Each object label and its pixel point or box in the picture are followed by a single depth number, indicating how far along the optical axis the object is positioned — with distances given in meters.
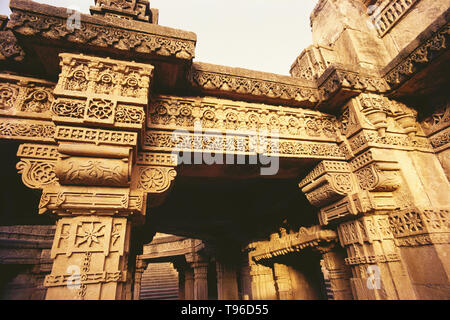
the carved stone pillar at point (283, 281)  4.42
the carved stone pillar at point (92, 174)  1.60
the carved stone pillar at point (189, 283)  8.57
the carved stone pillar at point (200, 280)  7.31
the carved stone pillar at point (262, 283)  4.66
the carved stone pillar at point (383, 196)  2.09
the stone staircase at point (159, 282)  11.99
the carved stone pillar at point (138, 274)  7.45
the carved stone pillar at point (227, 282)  6.30
